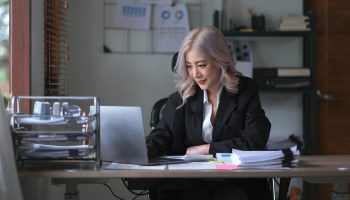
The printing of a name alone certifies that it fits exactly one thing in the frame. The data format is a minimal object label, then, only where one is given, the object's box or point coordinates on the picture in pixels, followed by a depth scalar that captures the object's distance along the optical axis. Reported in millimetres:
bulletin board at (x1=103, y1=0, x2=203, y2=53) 5445
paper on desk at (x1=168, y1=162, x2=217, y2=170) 3313
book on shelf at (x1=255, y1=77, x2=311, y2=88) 5233
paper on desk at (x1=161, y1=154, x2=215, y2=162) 3509
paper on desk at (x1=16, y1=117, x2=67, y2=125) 3258
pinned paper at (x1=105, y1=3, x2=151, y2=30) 5443
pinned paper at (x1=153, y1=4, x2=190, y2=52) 5443
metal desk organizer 3275
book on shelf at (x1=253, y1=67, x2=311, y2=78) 5227
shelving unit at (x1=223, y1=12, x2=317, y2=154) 5255
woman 3719
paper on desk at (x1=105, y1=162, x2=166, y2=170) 3292
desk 3186
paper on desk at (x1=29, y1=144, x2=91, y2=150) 3293
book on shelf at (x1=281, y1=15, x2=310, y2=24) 5274
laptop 3355
